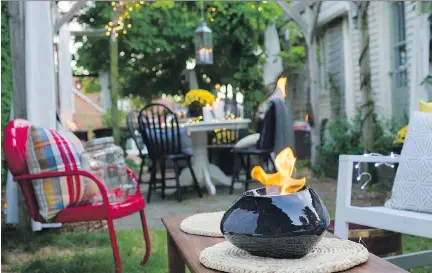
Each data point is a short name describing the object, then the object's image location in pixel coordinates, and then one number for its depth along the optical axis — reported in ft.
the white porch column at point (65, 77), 26.81
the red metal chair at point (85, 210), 9.64
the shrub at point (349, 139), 22.57
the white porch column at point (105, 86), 45.20
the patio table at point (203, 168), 21.46
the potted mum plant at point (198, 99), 22.68
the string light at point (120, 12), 31.07
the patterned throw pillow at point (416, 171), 8.43
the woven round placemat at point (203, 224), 6.56
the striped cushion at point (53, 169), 10.05
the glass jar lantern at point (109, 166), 11.49
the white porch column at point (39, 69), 13.29
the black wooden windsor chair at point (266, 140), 18.85
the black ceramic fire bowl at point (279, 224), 5.02
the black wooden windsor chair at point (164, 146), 19.57
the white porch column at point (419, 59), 17.40
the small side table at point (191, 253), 4.78
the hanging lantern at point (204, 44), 25.11
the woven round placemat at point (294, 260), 4.74
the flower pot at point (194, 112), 23.27
